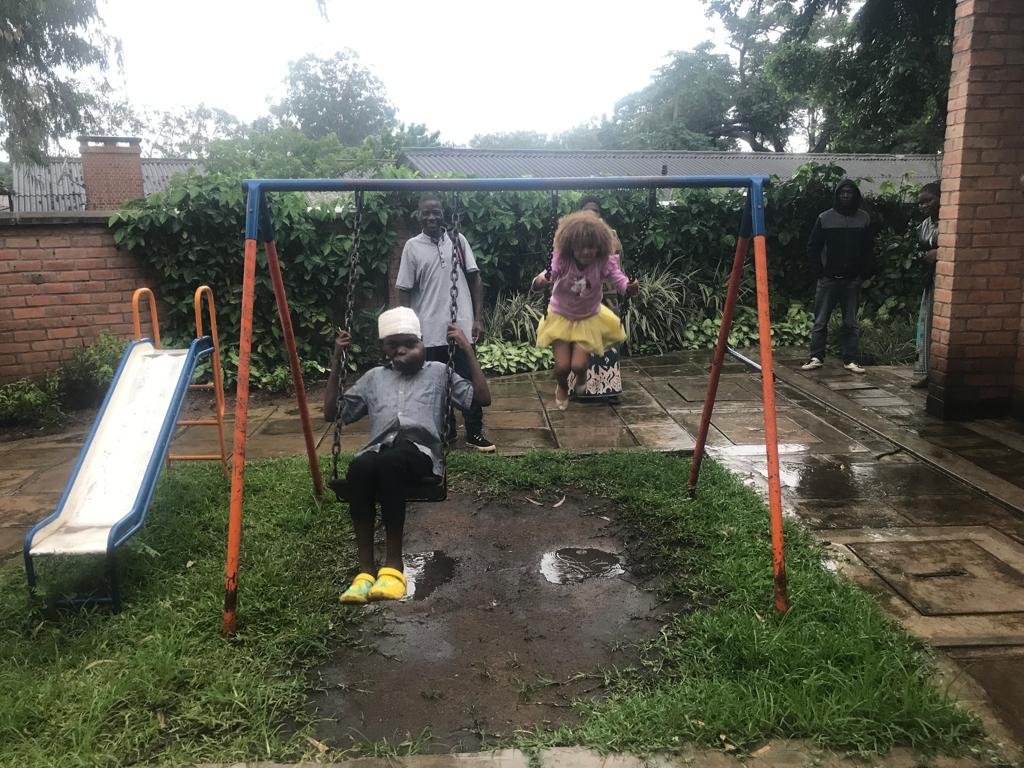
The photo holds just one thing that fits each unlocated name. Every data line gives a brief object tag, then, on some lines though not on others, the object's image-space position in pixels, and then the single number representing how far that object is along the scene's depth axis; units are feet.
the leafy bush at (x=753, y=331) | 31.65
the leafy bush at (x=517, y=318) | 29.35
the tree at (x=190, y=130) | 175.63
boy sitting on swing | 10.87
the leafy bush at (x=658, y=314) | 30.96
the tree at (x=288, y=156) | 59.16
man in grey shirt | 16.58
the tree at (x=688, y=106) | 125.08
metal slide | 10.96
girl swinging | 14.96
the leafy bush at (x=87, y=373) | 22.68
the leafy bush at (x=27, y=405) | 21.63
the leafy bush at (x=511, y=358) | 27.86
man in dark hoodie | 24.38
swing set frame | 10.11
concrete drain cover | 10.26
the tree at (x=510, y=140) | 203.21
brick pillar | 17.97
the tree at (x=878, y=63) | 33.83
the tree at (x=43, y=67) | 44.37
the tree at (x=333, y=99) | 184.14
